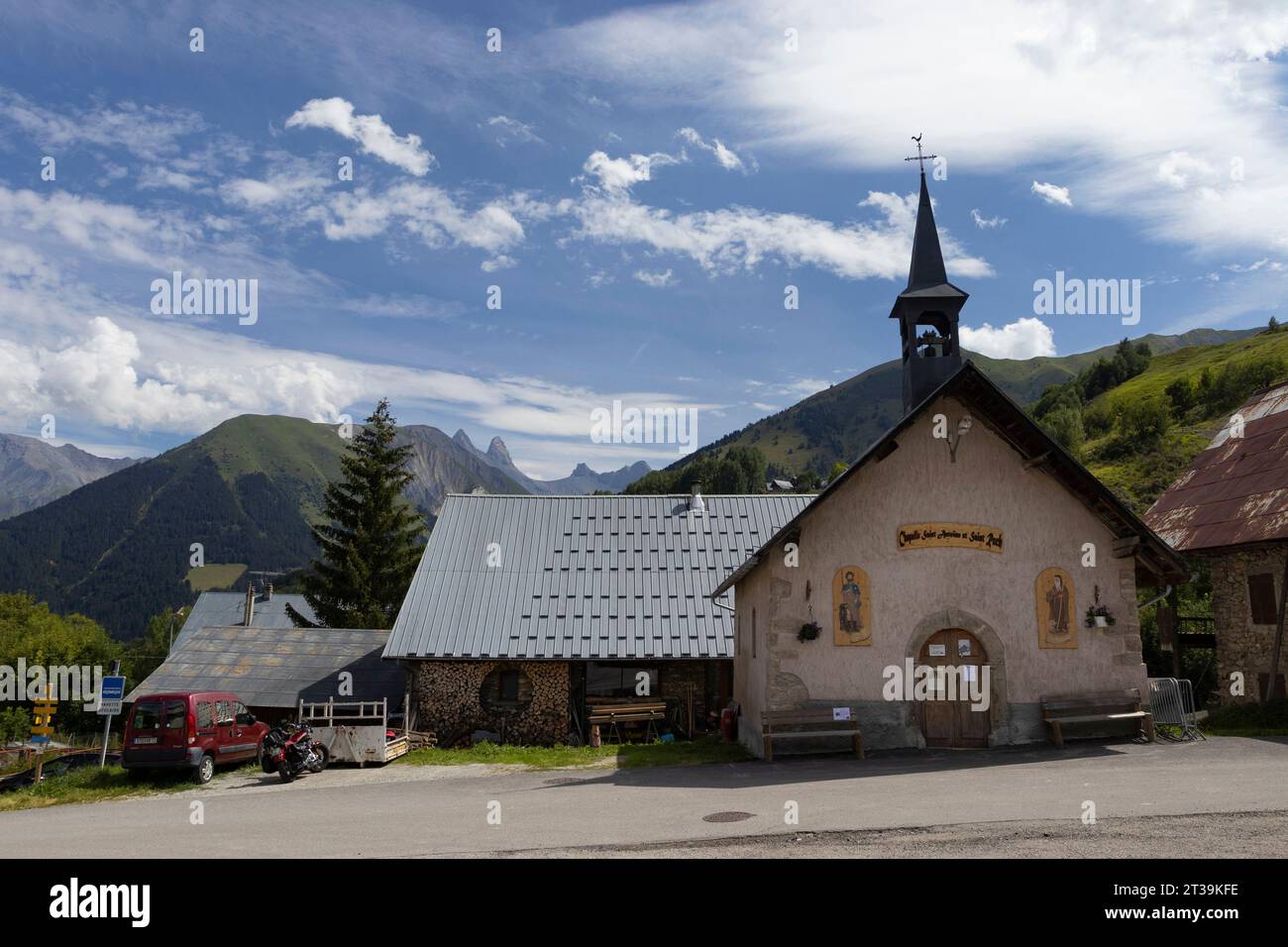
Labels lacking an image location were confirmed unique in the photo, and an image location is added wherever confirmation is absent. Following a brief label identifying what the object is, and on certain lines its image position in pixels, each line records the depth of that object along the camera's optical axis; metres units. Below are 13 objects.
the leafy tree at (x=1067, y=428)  79.06
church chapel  17.22
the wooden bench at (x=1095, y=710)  16.81
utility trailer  19.72
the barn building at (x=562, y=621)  23.30
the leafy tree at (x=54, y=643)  56.66
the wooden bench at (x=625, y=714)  23.06
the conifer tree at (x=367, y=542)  44.44
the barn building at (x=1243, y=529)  20.64
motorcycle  18.20
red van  18.31
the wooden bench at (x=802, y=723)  16.77
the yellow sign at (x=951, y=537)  17.58
